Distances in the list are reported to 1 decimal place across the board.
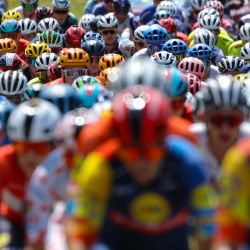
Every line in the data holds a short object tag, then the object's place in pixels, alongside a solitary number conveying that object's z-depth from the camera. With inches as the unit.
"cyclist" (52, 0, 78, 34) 1552.7
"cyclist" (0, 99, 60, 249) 629.6
